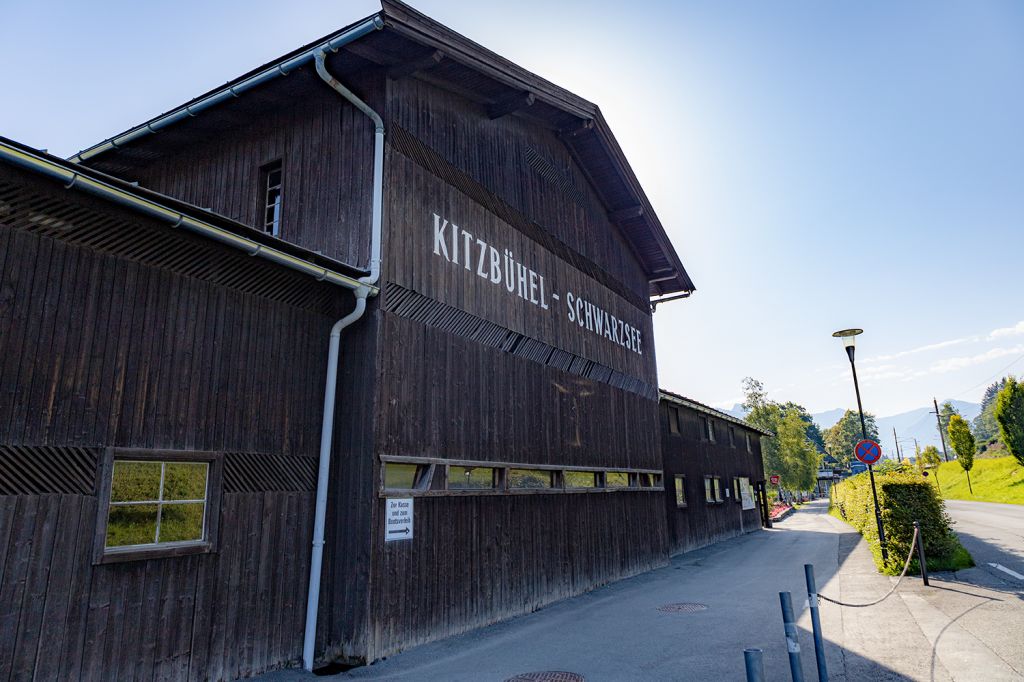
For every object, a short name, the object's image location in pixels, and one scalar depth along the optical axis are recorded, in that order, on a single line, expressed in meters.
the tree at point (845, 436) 114.81
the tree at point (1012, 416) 35.31
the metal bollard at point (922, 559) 10.83
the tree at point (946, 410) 101.10
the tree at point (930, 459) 65.44
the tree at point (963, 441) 45.19
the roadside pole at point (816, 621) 5.07
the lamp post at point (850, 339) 14.93
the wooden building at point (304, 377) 5.43
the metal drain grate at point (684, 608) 9.93
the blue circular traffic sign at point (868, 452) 13.59
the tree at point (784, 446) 56.31
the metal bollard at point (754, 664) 3.34
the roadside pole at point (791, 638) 4.37
